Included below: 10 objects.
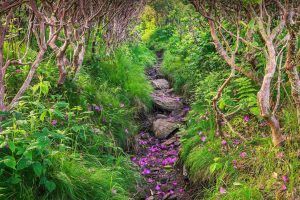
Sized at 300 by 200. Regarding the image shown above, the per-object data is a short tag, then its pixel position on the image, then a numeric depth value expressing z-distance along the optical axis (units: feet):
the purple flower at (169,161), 17.56
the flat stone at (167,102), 25.54
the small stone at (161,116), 23.91
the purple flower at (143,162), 17.19
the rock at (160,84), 31.91
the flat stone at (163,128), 21.09
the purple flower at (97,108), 17.34
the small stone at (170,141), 20.06
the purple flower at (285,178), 10.30
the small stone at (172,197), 14.09
